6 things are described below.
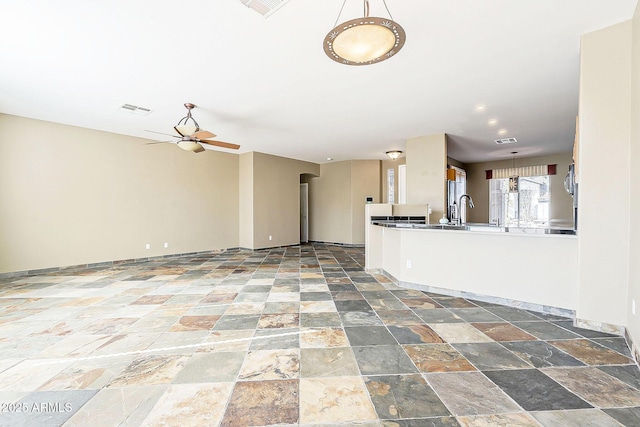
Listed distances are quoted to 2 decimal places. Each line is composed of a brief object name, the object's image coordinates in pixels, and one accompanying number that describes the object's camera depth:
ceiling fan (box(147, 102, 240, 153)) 4.46
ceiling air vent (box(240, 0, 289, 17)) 2.30
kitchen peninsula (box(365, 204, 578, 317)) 3.19
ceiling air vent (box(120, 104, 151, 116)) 4.69
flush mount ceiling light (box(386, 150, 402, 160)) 7.82
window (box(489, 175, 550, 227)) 8.67
